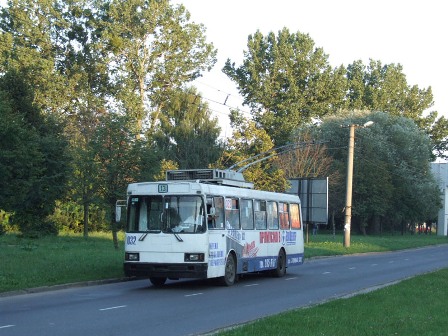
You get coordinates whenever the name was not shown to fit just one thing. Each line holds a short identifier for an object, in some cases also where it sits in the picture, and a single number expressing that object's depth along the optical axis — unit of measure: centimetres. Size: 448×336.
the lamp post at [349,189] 4594
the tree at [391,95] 9413
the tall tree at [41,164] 4697
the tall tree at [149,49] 6203
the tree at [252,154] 4603
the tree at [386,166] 7588
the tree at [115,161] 3209
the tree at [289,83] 8062
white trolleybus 1972
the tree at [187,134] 6931
